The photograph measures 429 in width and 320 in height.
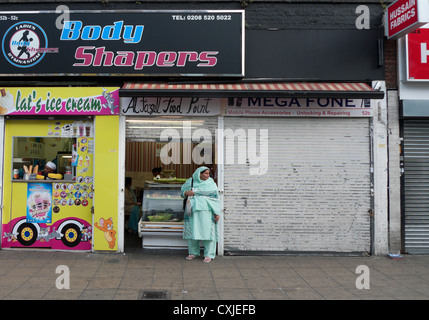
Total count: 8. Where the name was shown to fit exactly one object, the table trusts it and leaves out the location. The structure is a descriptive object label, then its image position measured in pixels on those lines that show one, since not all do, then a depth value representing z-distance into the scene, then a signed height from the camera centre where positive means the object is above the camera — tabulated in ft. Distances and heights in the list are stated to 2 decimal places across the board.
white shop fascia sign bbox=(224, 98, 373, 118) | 22.82 +4.27
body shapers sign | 22.59 +8.51
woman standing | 21.27 -2.73
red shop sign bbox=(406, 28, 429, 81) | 22.66 +7.85
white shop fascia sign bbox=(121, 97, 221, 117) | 22.84 +4.33
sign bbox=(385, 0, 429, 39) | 19.69 +9.55
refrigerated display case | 23.08 -3.26
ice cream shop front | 22.58 +0.18
